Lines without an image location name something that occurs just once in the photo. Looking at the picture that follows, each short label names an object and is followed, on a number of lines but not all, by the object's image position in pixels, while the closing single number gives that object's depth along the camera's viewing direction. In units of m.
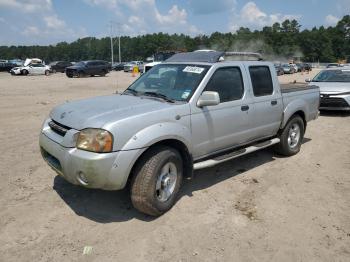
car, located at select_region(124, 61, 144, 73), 51.98
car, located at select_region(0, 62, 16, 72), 46.08
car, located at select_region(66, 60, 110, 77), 34.22
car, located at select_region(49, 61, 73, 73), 44.78
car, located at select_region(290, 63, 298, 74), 53.72
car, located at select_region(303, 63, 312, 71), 61.85
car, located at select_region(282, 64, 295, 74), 51.31
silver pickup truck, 3.91
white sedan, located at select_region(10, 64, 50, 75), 38.97
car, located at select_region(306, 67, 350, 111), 11.22
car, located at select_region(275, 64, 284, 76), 45.29
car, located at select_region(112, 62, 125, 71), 59.94
